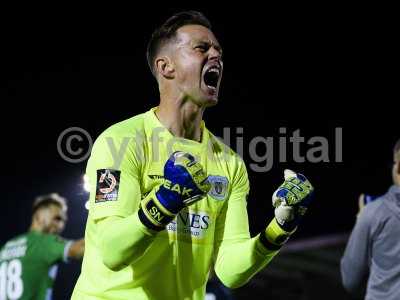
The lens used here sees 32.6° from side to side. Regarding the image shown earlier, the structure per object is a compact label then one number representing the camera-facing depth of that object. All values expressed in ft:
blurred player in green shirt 21.70
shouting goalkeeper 8.16
